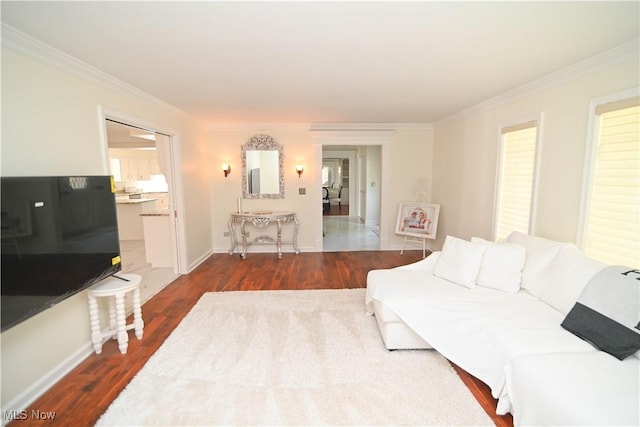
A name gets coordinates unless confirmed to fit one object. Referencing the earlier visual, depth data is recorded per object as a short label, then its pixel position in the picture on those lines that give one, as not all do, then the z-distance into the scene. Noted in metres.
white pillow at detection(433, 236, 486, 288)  2.60
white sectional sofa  1.40
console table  5.09
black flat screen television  1.60
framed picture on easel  5.12
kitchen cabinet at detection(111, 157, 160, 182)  7.24
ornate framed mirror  5.35
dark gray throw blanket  1.60
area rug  1.76
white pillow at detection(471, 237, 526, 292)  2.49
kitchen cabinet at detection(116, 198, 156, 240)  6.03
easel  5.49
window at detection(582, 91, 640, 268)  2.11
